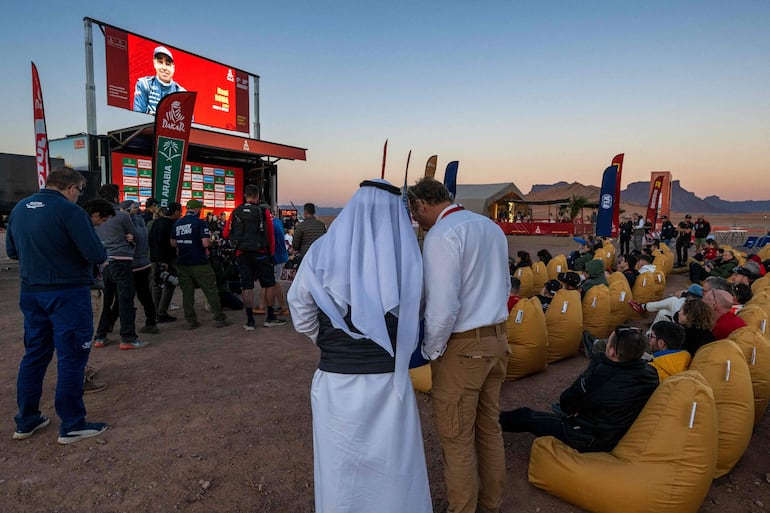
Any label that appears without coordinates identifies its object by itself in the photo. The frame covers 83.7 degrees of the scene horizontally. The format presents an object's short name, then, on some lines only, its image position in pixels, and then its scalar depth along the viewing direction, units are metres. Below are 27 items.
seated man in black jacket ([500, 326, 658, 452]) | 2.36
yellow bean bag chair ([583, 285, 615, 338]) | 5.24
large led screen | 14.68
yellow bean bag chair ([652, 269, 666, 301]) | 7.21
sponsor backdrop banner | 15.06
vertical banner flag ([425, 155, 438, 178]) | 16.34
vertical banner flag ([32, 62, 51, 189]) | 7.64
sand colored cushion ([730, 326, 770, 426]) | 2.96
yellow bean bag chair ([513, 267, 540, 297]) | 7.27
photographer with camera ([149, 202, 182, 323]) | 5.85
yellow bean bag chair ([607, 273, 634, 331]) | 5.80
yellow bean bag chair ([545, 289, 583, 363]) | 4.62
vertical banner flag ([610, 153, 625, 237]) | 14.80
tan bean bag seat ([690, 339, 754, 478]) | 2.55
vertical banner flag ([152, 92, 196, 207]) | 9.71
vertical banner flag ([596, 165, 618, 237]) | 14.47
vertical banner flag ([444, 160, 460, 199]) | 17.25
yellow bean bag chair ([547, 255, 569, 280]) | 8.10
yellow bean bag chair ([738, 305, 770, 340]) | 3.59
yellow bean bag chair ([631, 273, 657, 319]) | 6.95
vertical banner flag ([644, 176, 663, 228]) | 20.89
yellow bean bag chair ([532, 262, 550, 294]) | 7.73
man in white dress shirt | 1.85
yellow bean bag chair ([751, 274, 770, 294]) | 5.39
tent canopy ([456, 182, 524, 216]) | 34.59
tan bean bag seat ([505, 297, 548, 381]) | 4.03
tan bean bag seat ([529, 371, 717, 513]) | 2.11
